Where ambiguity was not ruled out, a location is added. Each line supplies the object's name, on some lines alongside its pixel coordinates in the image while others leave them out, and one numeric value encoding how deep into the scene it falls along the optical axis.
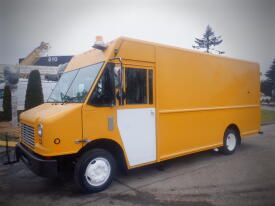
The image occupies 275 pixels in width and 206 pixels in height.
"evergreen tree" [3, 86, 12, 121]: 15.78
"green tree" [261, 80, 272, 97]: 50.55
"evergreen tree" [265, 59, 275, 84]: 63.34
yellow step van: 3.85
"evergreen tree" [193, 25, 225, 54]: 45.84
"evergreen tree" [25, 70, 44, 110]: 12.66
